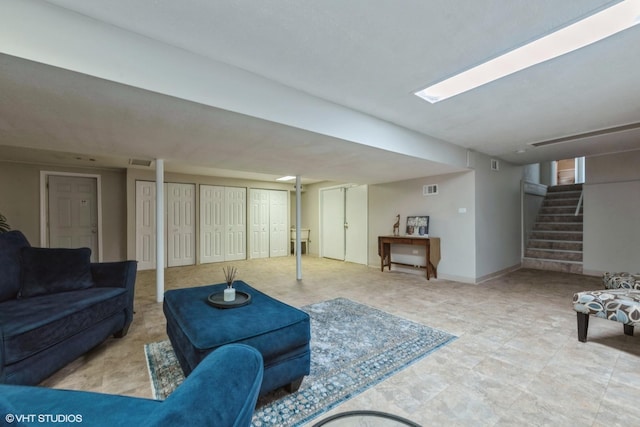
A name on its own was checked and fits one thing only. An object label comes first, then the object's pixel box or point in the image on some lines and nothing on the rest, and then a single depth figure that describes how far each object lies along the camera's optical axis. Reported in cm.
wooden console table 510
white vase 213
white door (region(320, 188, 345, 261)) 750
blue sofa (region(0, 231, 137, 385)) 169
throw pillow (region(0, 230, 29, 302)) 222
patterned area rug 168
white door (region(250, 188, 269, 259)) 770
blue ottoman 158
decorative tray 202
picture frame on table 544
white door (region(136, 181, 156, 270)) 600
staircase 595
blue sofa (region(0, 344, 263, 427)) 73
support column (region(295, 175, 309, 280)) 518
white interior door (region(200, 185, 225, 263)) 687
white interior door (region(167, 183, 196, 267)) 642
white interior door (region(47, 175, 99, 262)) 541
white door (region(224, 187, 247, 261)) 725
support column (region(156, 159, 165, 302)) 379
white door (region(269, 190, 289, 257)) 805
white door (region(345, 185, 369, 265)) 684
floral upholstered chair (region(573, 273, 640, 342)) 228
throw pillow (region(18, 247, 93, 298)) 235
